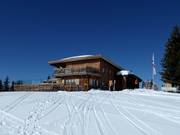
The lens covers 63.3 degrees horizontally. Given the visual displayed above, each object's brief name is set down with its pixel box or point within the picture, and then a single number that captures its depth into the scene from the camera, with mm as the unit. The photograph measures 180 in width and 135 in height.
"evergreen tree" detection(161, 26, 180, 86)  20187
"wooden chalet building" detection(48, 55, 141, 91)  22168
